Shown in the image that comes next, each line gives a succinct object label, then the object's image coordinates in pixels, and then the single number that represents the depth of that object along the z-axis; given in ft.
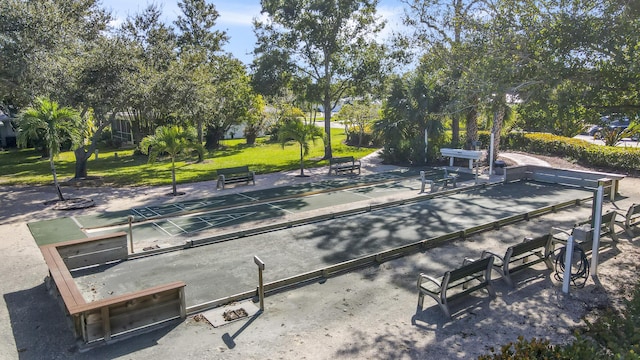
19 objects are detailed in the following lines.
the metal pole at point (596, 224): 27.86
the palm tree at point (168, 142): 57.69
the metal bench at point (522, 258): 27.86
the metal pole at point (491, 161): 65.76
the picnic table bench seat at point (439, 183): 57.31
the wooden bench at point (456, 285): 23.98
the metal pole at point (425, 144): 79.47
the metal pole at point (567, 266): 26.13
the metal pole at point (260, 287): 23.99
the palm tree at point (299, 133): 71.72
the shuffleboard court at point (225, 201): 46.69
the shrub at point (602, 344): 14.92
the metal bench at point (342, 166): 72.95
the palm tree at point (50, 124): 49.44
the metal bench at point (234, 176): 62.75
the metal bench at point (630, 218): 37.58
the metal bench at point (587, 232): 30.89
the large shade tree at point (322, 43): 82.33
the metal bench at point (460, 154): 69.31
